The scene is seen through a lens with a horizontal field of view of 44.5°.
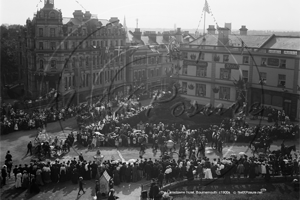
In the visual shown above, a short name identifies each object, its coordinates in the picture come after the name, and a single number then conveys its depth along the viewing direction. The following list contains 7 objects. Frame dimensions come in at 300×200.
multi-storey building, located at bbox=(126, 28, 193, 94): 75.00
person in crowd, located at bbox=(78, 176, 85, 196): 25.93
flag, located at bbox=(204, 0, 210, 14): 44.68
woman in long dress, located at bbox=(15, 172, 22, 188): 26.86
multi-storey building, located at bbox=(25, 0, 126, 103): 60.47
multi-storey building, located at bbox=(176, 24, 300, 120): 50.62
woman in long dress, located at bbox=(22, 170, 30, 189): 26.86
